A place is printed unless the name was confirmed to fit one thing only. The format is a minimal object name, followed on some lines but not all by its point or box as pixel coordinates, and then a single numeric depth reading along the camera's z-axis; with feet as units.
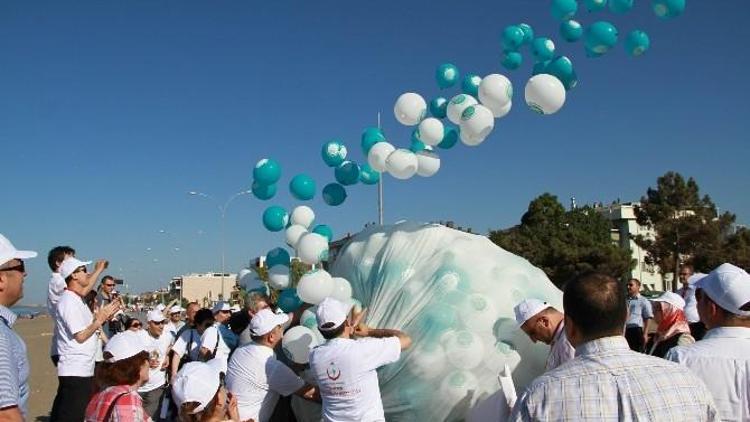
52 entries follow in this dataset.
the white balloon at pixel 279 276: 23.63
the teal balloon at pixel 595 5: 21.93
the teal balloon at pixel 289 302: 22.35
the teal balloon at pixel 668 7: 20.72
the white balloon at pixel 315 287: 19.34
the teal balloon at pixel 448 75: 23.34
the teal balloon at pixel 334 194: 24.53
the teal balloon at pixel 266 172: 23.75
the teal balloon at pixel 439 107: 22.67
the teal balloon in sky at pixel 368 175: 24.12
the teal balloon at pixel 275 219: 23.99
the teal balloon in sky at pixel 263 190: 24.22
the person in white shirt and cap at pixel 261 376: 15.43
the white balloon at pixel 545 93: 20.11
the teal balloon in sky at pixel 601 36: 21.12
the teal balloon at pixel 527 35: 22.86
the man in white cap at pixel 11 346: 8.77
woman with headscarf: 17.69
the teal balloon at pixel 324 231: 23.27
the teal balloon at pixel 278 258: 23.72
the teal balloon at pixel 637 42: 21.52
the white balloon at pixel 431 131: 21.86
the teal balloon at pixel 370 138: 22.77
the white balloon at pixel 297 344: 18.17
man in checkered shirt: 6.45
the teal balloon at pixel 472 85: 22.43
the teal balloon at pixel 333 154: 24.00
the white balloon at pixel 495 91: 20.80
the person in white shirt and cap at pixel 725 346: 9.36
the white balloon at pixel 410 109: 22.66
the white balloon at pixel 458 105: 21.21
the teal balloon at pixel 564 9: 21.79
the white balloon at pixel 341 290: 19.83
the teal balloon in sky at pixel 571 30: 22.07
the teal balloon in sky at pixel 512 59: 22.93
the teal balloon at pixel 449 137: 22.33
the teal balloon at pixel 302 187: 23.86
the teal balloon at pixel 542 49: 22.39
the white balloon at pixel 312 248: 21.83
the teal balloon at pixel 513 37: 22.66
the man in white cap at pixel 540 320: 15.53
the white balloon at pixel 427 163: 22.17
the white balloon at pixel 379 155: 22.02
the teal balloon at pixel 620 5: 21.56
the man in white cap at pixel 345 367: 13.80
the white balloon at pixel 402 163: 21.54
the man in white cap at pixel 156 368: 22.77
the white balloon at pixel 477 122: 20.66
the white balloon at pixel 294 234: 23.18
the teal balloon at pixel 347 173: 24.03
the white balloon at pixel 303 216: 23.85
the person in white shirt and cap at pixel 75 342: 17.04
